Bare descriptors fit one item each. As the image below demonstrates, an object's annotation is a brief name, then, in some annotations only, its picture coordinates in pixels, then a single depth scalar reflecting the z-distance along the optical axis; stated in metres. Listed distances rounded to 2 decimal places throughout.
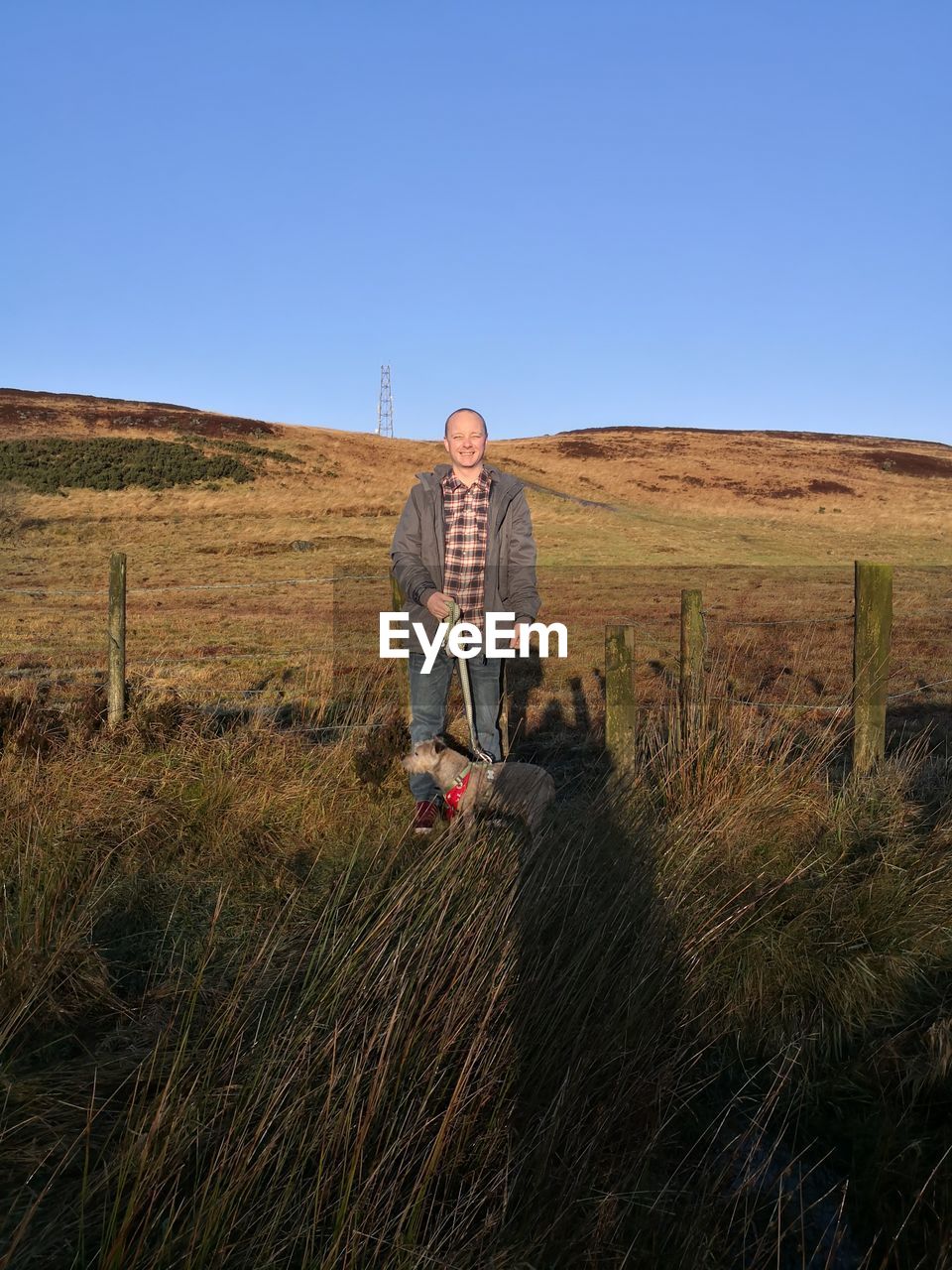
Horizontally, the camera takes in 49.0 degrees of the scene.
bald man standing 4.88
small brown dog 4.00
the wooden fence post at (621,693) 5.86
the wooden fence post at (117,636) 6.70
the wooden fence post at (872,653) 5.72
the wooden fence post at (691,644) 6.07
